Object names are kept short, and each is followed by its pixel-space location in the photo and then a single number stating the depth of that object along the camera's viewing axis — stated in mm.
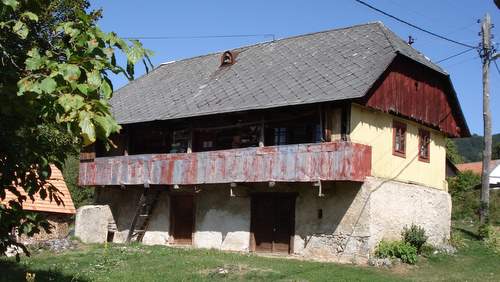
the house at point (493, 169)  48203
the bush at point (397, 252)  18875
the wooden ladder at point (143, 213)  24141
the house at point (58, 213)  23714
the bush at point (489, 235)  22331
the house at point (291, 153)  19203
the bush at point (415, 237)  20016
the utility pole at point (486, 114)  25062
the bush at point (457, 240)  22602
